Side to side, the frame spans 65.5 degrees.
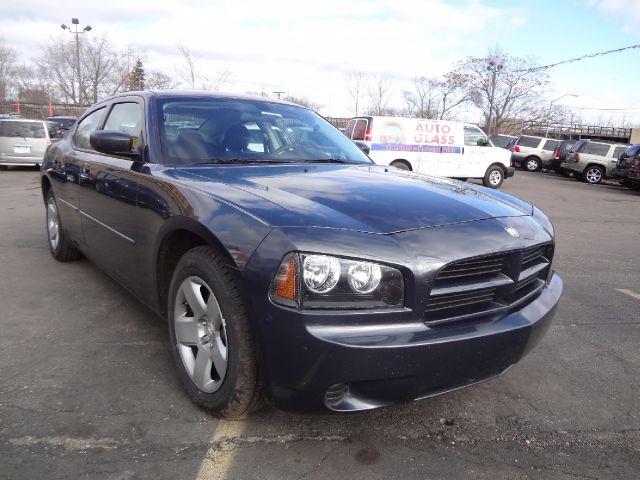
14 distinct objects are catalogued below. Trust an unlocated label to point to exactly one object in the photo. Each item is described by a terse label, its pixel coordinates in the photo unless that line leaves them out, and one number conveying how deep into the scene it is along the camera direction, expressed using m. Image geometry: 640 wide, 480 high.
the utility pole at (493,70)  37.28
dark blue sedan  1.88
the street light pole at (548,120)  47.39
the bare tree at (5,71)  48.13
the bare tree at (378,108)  43.62
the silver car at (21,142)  14.42
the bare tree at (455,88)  43.53
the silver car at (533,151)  25.78
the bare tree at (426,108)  45.02
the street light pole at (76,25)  25.91
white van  13.68
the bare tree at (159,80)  29.77
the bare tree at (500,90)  42.28
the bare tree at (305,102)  36.77
